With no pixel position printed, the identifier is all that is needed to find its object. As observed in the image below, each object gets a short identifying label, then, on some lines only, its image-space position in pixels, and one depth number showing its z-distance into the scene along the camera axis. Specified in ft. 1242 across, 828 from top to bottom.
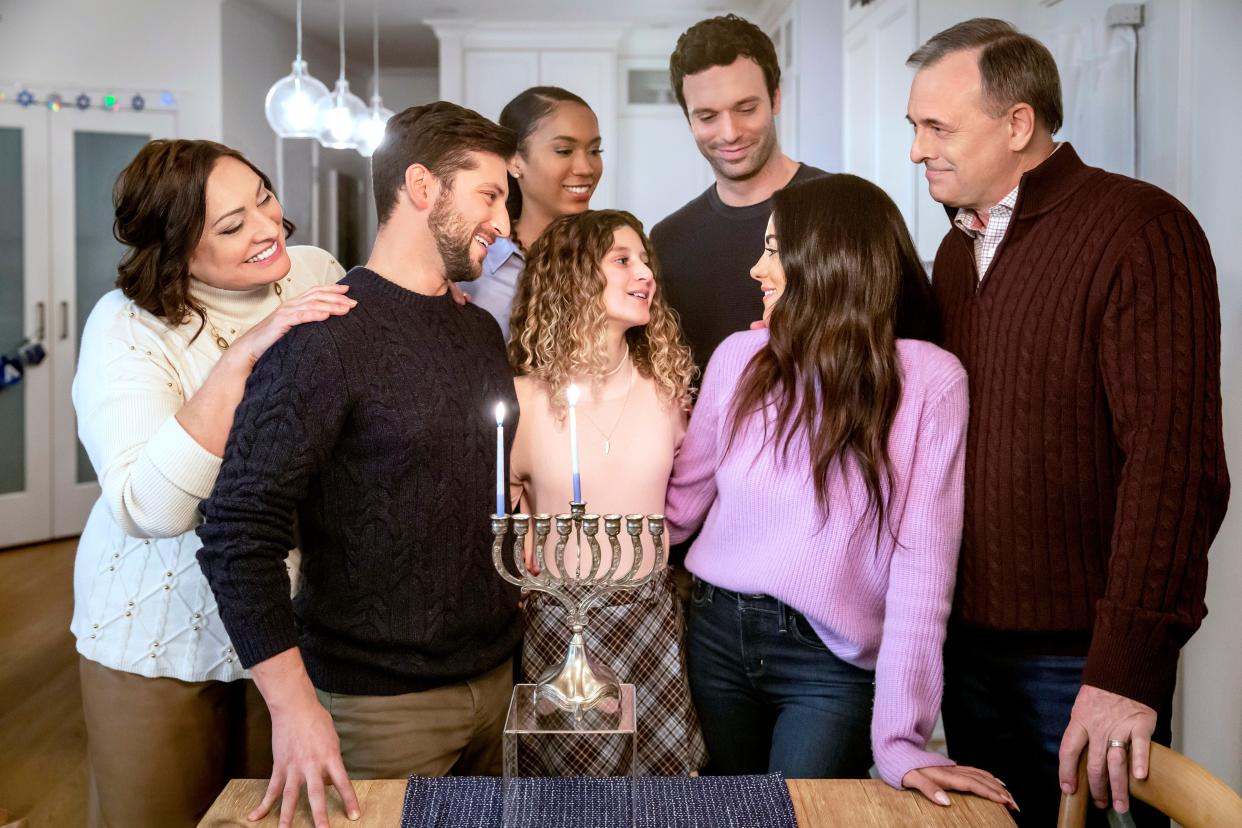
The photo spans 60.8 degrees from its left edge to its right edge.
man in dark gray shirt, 7.79
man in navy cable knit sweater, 4.36
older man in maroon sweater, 4.60
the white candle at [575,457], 3.73
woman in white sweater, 5.42
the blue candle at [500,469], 3.65
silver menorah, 3.88
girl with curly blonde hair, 5.67
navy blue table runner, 3.97
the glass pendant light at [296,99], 13.61
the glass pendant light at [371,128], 16.58
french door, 19.07
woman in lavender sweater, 5.09
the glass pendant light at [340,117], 14.71
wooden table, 4.04
